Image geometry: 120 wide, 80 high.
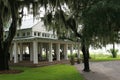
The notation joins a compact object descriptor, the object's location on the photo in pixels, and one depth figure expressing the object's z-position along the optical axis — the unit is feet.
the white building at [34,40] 84.02
